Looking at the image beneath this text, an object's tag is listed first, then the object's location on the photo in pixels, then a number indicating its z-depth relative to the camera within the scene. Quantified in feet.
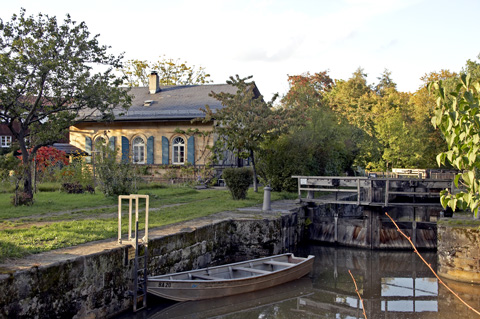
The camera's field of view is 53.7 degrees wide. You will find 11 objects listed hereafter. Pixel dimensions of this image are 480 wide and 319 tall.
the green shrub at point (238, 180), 61.72
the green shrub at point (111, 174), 58.70
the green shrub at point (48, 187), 69.62
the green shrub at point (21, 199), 50.37
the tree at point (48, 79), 49.42
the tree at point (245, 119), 68.28
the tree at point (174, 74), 160.04
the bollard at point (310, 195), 60.70
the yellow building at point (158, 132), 94.94
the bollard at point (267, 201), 53.42
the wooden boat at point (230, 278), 31.27
